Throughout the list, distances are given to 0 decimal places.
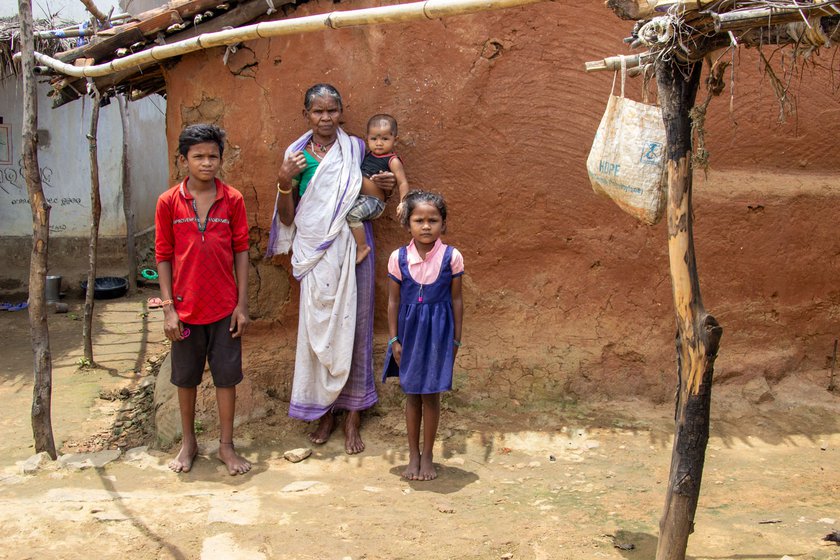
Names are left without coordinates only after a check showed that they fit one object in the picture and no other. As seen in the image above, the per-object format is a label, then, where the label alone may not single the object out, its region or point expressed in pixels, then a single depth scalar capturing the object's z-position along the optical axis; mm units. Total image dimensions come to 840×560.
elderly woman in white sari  4320
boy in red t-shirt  4012
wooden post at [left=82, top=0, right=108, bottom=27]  6225
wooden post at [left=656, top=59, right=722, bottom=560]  2691
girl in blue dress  3893
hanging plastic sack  2770
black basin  9383
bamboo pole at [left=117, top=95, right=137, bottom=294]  9500
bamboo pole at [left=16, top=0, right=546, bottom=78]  3232
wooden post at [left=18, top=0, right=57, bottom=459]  4383
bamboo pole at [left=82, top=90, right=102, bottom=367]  6895
